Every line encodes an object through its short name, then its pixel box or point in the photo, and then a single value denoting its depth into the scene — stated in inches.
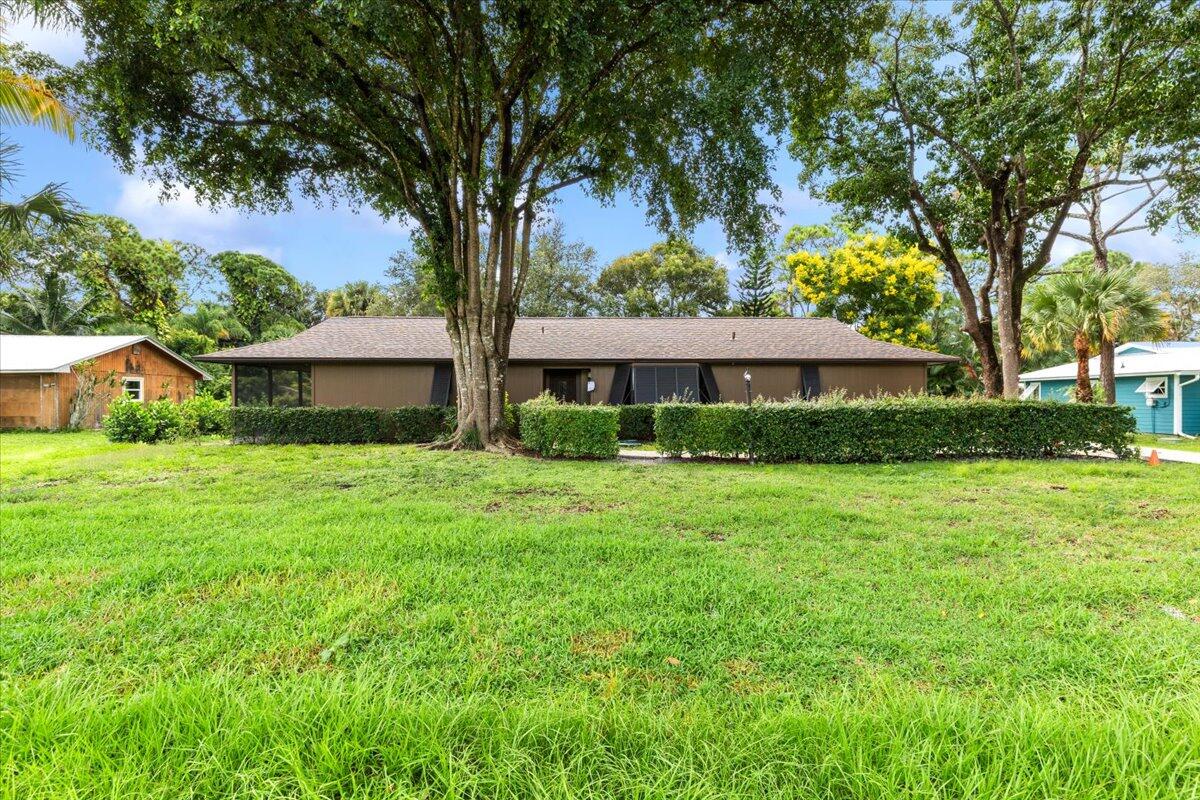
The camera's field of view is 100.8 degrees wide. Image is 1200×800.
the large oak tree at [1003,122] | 373.7
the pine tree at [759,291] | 1137.4
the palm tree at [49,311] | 876.0
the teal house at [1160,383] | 611.8
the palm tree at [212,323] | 979.9
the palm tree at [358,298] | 1157.1
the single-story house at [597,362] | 585.0
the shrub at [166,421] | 494.6
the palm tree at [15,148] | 266.7
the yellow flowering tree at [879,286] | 906.1
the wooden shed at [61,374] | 658.2
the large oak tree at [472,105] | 291.4
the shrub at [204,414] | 527.8
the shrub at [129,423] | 483.2
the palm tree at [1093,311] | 538.0
